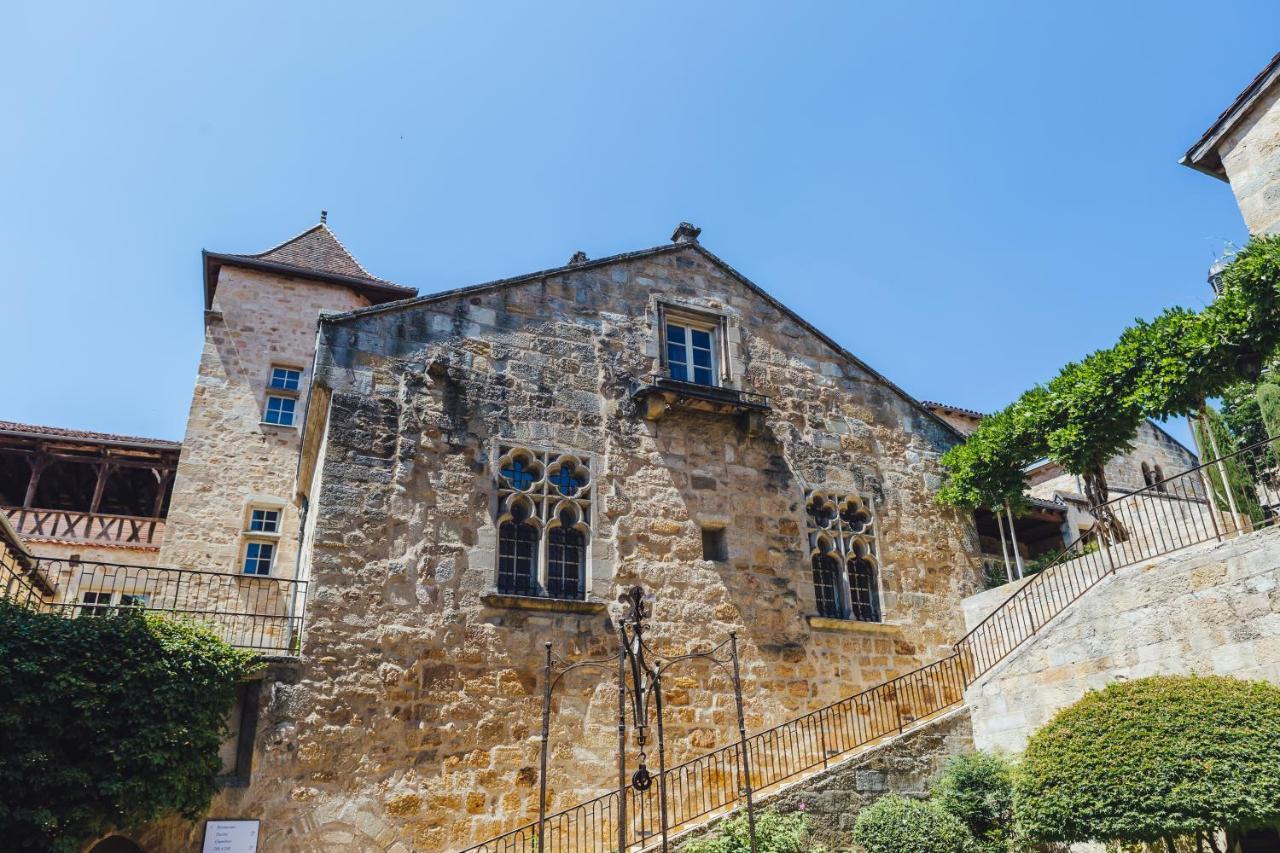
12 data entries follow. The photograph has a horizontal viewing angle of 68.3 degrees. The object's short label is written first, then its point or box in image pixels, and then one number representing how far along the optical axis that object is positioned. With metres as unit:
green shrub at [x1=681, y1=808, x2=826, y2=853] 9.96
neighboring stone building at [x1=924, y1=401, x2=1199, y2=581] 17.11
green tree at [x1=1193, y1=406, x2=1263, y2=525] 15.52
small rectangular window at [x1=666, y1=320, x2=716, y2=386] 14.88
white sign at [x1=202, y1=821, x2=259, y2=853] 9.55
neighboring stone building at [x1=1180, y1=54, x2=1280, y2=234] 13.35
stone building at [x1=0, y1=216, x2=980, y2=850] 10.66
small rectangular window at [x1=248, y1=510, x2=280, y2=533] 18.33
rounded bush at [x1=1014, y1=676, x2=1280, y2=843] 8.38
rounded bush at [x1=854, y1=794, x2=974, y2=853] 10.25
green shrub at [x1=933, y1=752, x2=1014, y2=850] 10.64
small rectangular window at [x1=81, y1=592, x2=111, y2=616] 18.00
